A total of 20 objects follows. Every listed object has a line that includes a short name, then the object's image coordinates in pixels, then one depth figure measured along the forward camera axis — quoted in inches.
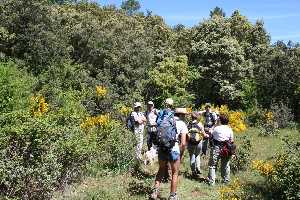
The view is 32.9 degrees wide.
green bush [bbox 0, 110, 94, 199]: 333.4
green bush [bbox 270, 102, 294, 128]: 1124.5
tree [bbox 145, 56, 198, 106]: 1327.5
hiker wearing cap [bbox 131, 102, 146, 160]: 492.5
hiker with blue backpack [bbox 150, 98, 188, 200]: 345.4
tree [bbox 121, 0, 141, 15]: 3673.7
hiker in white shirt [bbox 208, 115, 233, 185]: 426.0
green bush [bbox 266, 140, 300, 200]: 371.6
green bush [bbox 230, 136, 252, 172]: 516.4
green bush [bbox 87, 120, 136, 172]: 462.9
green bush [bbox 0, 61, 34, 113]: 616.7
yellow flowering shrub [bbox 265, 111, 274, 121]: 1082.2
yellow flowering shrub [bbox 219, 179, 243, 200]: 364.5
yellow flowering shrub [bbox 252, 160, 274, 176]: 423.5
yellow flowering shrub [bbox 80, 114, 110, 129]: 601.9
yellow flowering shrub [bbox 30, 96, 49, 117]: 662.6
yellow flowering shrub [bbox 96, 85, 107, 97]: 1097.4
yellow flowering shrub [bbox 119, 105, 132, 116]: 923.5
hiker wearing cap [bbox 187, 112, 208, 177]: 443.8
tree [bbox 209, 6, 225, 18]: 3024.9
